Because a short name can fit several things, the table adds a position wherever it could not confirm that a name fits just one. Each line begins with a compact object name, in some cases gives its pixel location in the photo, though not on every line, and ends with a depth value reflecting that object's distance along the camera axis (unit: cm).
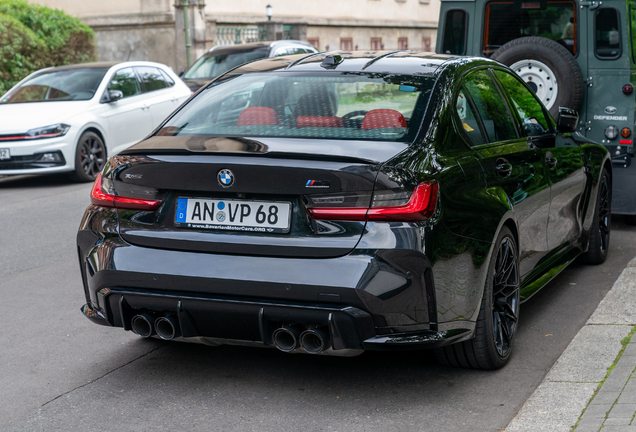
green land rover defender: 812
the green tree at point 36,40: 2011
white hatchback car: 1168
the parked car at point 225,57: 1859
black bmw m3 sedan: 374
